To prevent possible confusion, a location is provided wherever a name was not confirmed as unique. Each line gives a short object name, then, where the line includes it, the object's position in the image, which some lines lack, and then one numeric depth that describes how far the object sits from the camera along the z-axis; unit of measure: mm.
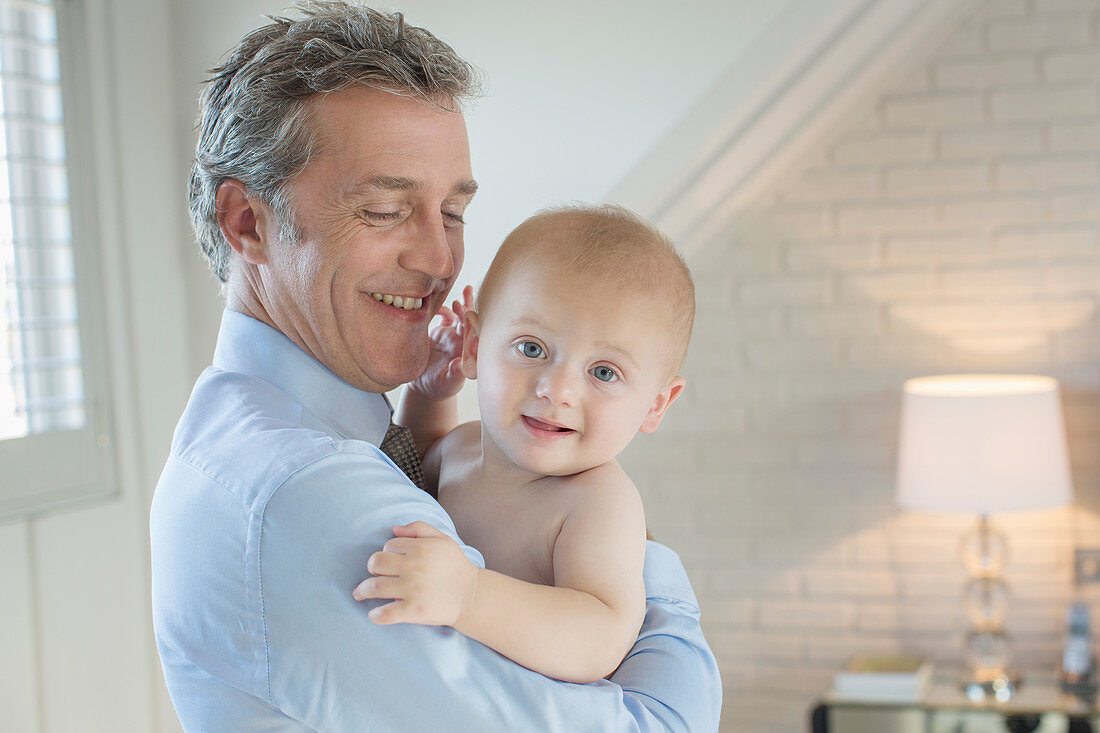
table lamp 2918
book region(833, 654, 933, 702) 3029
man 786
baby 986
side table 2891
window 2084
